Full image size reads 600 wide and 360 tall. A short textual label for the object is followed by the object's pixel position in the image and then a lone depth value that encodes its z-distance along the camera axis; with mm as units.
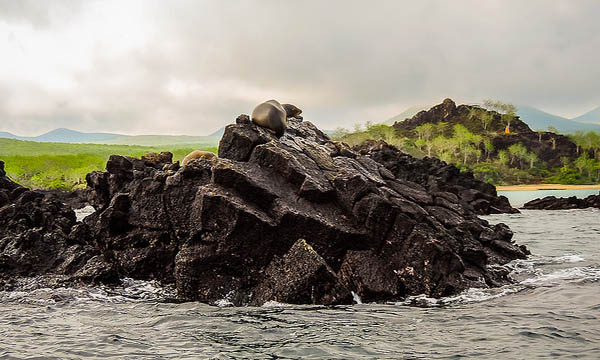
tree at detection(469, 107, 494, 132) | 166900
